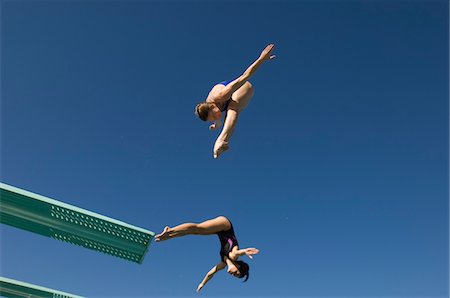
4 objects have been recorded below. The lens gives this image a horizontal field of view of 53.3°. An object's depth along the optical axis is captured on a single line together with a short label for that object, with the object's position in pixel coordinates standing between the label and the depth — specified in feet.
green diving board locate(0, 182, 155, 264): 23.48
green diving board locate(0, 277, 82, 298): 36.88
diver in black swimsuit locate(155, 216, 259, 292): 19.08
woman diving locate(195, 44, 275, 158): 19.53
